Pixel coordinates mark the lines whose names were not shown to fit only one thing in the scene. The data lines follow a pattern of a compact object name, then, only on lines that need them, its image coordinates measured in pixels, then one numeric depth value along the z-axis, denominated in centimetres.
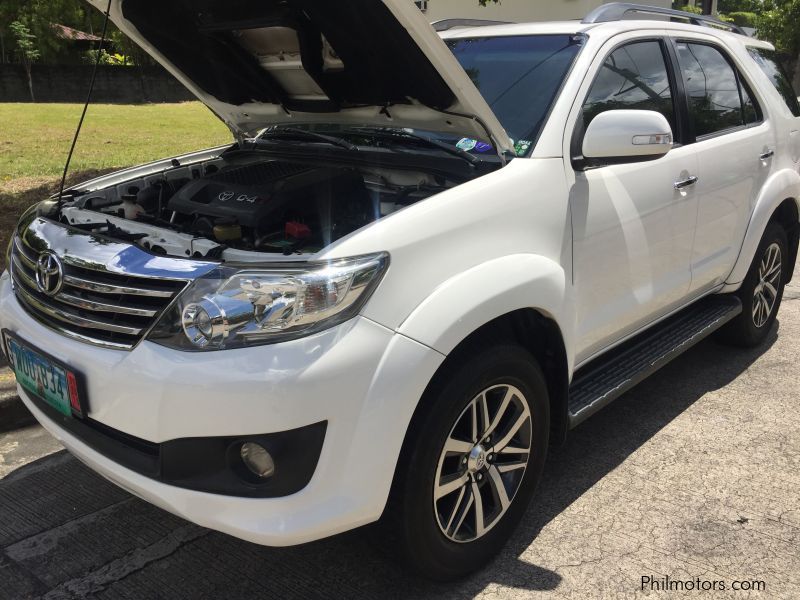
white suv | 196
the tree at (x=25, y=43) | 2997
